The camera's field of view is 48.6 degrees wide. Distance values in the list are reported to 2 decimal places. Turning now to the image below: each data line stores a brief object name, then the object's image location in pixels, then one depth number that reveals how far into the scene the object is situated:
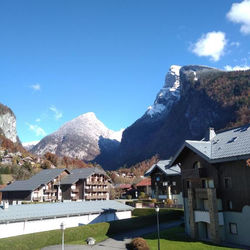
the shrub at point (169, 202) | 52.97
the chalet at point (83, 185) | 78.06
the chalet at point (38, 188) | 70.31
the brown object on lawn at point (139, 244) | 25.03
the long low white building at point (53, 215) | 29.77
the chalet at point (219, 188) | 26.69
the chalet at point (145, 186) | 87.84
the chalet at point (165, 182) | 61.19
